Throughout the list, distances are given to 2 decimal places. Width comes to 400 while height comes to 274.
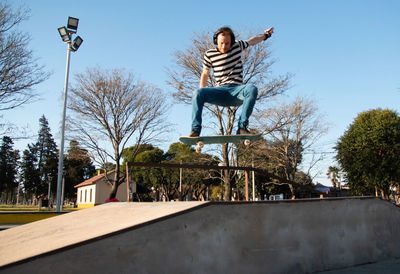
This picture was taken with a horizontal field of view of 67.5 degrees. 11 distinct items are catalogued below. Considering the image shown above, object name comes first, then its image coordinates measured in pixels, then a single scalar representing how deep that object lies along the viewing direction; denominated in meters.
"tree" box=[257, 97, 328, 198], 22.89
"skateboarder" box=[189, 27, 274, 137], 4.86
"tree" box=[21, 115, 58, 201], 62.66
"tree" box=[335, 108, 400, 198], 24.80
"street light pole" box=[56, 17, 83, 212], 16.92
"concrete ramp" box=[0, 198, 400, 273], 3.00
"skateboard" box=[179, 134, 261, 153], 4.93
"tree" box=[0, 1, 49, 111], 13.15
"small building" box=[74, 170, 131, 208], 42.22
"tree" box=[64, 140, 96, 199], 62.22
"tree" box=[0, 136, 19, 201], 66.25
